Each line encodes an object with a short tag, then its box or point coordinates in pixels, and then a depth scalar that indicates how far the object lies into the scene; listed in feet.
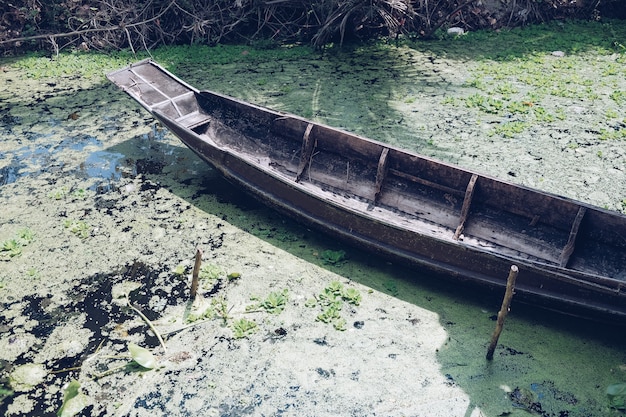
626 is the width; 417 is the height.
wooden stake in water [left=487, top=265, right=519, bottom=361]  11.90
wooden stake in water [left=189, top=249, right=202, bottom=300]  14.12
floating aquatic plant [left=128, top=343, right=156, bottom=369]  12.47
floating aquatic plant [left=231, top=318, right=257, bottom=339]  13.55
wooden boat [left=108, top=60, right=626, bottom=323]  13.73
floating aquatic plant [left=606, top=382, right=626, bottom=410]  11.41
